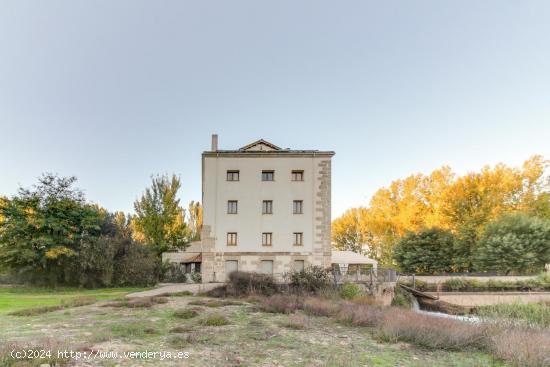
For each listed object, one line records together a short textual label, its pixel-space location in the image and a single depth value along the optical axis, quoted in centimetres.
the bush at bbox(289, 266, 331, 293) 1627
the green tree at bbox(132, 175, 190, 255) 2978
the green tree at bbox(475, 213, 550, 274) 2778
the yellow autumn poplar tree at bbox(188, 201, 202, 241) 4681
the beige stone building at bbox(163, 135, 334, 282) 2406
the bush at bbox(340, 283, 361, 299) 1605
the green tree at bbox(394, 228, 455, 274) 3191
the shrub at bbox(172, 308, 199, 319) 950
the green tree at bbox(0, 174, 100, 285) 2039
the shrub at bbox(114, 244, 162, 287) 2248
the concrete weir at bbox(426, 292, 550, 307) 2256
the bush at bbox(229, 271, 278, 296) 1570
